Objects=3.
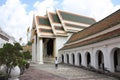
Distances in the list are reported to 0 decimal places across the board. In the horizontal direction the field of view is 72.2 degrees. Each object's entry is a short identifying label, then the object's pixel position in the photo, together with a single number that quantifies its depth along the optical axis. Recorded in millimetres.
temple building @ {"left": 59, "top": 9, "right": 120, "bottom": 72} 7001
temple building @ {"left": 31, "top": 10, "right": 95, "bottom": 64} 16196
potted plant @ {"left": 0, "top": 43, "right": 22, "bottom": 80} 4597
